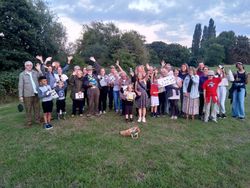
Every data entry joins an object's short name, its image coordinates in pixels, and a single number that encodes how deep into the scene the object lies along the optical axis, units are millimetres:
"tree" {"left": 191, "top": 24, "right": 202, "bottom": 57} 68530
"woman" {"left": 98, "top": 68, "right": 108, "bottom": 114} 7063
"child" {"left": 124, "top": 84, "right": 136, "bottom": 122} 6281
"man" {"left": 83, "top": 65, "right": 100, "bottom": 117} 6669
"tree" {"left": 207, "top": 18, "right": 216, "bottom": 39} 68793
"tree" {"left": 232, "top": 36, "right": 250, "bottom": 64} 47451
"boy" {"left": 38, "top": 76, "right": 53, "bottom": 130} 5674
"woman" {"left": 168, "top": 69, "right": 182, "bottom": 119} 6604
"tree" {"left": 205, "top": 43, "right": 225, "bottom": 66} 45089
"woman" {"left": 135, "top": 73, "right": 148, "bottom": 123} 6336
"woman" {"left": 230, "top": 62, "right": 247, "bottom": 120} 6904
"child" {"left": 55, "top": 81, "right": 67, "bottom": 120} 6336
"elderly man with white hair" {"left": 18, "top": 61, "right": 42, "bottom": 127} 5789
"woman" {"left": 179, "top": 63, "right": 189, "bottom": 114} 6823
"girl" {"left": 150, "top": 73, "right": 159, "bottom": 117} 6658
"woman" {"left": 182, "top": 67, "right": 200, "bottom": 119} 6456
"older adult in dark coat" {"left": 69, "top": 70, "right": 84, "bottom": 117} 6587
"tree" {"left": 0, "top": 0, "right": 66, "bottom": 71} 17351
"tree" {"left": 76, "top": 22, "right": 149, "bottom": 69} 27819
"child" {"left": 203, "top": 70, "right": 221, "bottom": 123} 6412
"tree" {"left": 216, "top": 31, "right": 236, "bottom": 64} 48509
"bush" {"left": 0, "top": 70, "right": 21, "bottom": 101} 12956
